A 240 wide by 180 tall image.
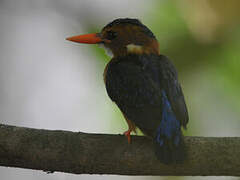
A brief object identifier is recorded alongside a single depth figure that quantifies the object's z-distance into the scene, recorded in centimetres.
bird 611
